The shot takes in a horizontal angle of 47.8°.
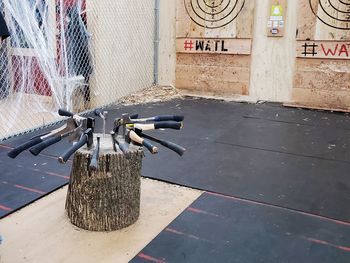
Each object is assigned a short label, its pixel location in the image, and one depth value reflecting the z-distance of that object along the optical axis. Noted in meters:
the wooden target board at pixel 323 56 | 4.76
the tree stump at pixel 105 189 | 1.93
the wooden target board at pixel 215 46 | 5.25
